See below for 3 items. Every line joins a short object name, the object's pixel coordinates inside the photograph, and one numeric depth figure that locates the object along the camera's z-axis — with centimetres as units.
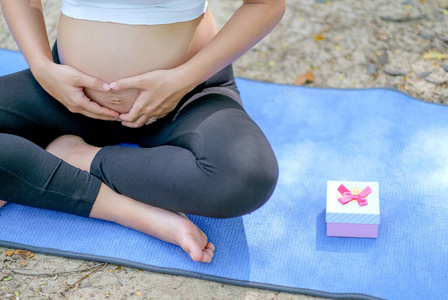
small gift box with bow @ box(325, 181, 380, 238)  180
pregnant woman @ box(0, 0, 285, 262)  174
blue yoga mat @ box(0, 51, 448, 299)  177
